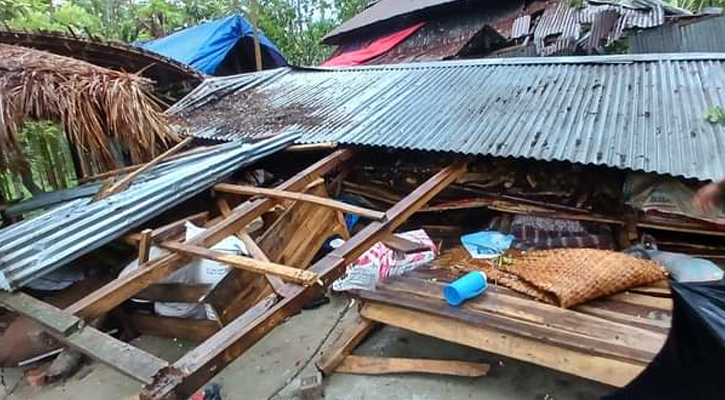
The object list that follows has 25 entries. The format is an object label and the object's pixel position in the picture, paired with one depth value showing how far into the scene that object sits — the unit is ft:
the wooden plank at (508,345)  7.97
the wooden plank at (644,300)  9.10
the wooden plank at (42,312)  6.98
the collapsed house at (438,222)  8.29
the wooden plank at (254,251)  7.54
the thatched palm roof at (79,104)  12.71
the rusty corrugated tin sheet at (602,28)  24.43
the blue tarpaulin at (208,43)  33.09
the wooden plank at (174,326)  11.72
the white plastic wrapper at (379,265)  11.84
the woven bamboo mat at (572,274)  9.27
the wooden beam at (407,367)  10.16
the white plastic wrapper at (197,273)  11.43
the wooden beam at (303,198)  10.25
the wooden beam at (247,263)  7.62
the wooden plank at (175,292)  11.48
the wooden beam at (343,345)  10.67
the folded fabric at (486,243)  11.90
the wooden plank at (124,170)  14.78
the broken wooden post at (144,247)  9.80
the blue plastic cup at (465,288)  9.62
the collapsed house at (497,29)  24.67
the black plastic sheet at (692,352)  5.06
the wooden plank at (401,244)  10.82
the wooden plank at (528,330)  7.93
